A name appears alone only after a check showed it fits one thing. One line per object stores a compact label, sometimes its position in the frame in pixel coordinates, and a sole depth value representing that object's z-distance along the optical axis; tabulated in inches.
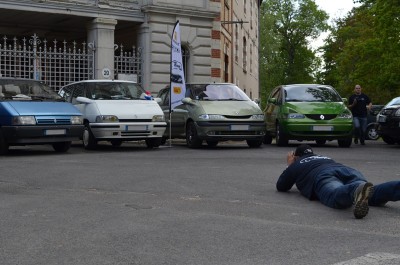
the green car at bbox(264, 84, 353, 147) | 671.8
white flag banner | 694.5
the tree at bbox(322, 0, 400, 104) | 1444.4
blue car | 531.2
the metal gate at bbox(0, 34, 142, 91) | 882.1
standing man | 776.3
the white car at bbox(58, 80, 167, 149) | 593.0
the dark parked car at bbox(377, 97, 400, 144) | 669.3
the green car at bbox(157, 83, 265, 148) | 630.5
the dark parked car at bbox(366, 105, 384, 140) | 973.2
